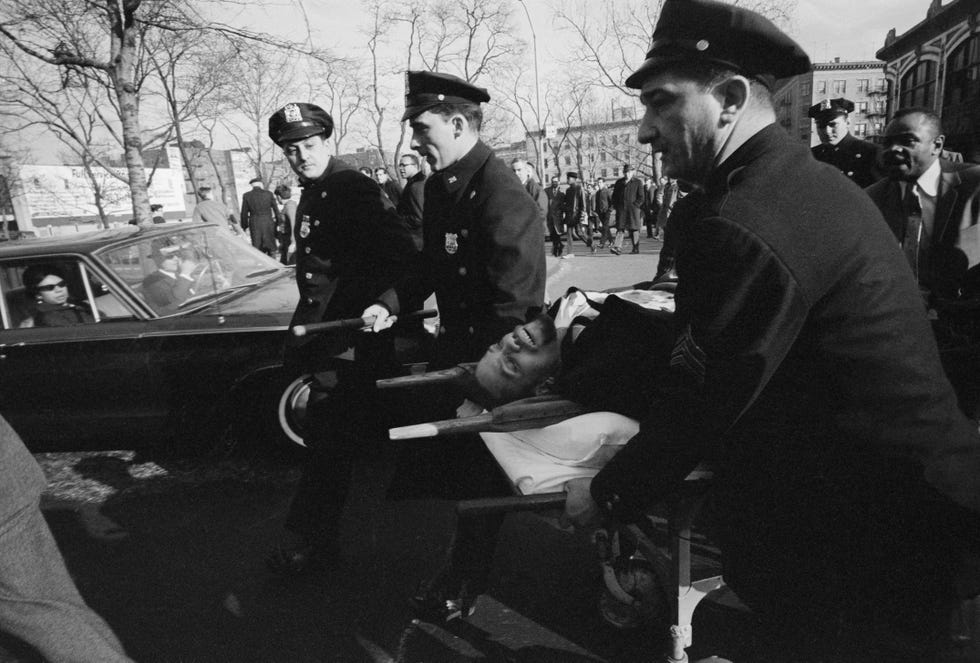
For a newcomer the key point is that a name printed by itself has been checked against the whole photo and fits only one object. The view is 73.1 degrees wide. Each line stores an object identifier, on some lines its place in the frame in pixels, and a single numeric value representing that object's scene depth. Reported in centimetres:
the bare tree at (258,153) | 2654
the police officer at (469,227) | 244
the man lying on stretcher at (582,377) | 162
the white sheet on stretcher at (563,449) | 161
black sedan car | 404
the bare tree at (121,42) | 889
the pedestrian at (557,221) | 1460
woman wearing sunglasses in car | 416
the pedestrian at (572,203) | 1522
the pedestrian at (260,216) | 1199
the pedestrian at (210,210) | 1096
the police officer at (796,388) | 120
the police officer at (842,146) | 510
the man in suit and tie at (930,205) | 320
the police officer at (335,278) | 302
